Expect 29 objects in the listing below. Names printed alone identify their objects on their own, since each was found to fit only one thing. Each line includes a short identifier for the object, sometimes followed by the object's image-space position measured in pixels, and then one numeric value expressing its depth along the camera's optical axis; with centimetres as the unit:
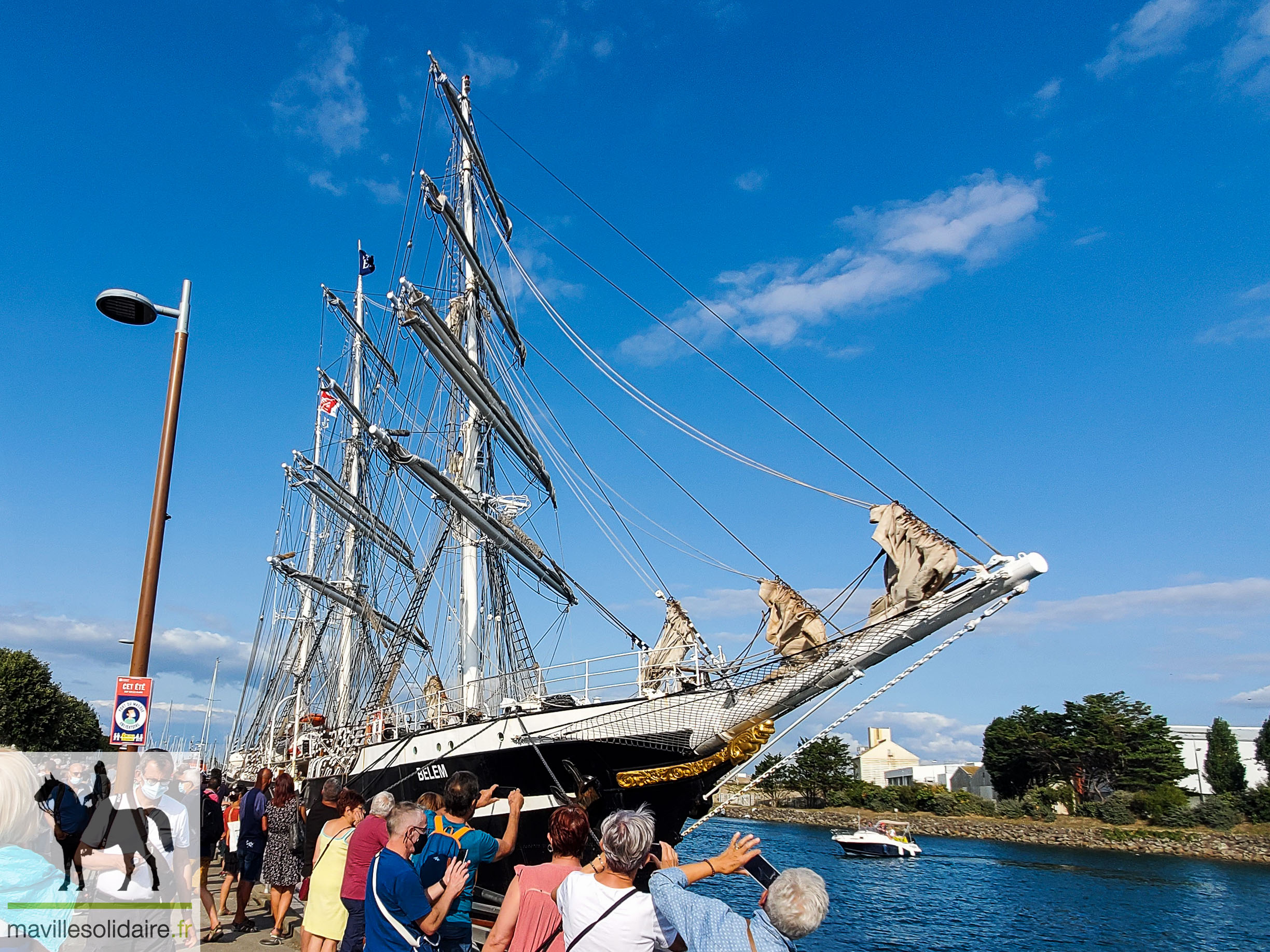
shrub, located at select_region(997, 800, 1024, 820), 5850
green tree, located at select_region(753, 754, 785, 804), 8538
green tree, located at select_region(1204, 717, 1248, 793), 5450
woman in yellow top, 548
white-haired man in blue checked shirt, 273
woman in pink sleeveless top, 364
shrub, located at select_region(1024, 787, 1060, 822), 5628
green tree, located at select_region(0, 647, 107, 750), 3547
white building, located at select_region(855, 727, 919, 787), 9956
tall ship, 1247
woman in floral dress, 854
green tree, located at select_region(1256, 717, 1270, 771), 5412
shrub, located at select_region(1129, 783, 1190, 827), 4872
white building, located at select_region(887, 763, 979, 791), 8938
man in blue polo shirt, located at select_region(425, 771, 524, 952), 426
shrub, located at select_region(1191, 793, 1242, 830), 4547
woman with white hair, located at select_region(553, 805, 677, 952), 325
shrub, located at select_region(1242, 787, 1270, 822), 4528
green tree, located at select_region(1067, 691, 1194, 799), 5369
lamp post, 589
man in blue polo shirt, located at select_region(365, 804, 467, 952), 397
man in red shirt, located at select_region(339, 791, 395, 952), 487
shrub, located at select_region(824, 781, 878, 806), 7375
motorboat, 4231
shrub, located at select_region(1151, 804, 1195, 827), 4709
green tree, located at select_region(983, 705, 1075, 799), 5856
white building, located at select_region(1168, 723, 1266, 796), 6178
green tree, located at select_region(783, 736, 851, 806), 7875
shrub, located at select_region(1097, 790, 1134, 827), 5069
